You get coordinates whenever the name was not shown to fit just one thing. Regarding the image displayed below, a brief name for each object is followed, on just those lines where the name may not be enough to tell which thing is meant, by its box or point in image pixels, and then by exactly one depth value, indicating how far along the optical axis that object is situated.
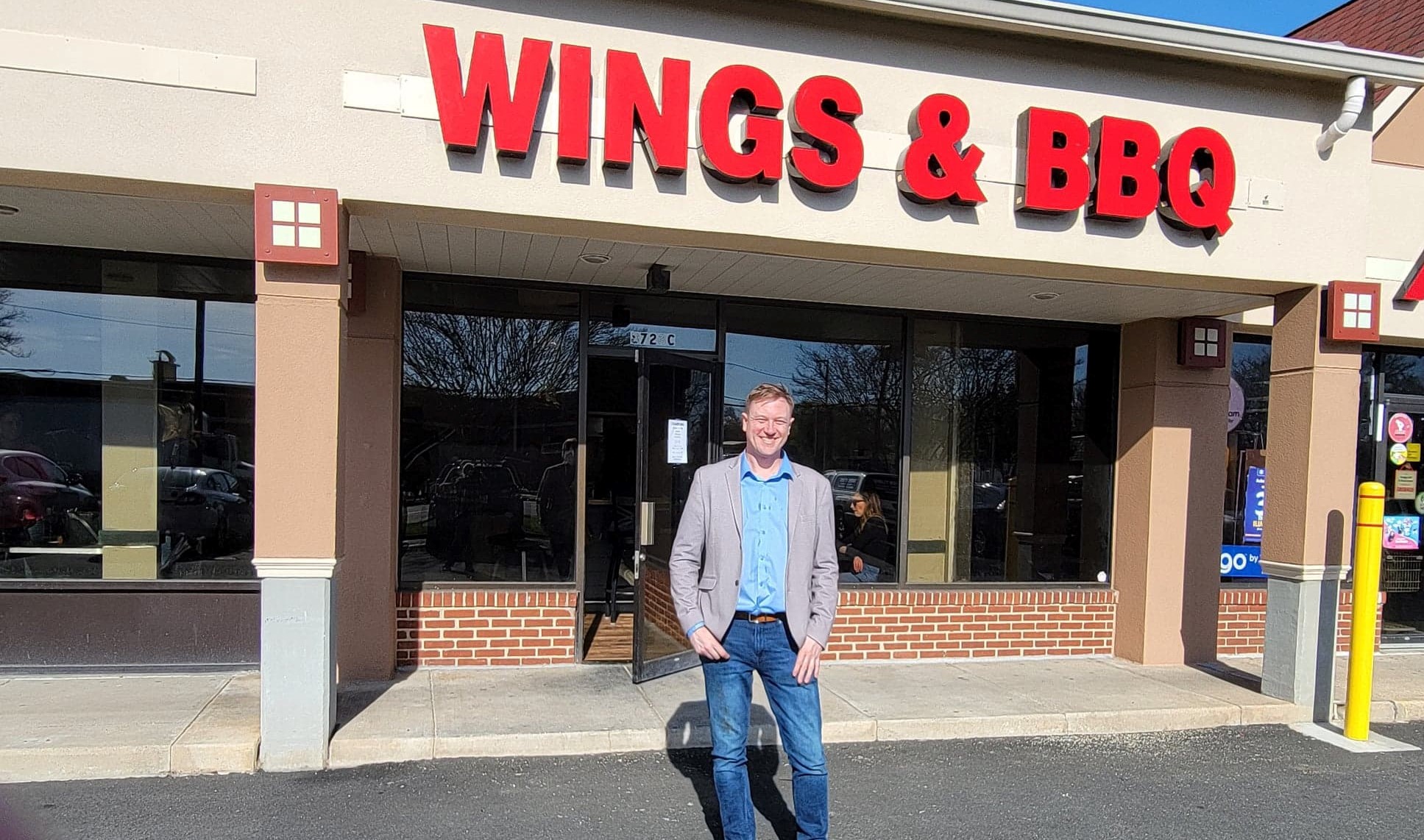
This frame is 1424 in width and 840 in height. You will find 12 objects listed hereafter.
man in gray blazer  3.47
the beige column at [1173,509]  7.38
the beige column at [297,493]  4.63
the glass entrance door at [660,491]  6.21
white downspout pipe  5.95
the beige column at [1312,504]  6.03
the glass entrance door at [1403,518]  8.12
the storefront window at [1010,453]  7.68
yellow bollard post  5.61
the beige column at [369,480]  6.11
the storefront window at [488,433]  6.58
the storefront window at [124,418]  6.23
